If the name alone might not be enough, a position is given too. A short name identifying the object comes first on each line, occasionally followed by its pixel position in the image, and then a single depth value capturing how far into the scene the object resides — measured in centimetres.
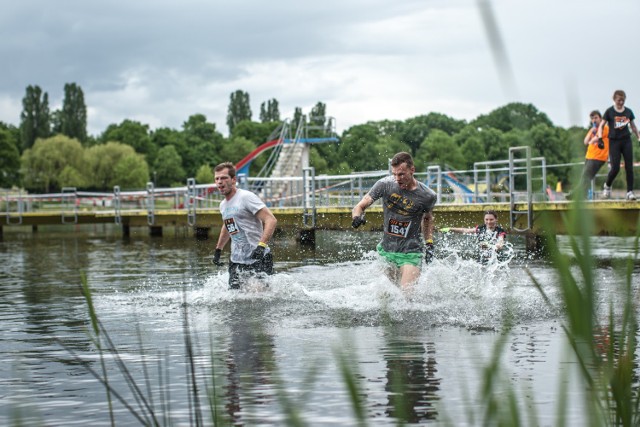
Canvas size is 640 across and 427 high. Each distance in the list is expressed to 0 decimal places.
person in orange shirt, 1675
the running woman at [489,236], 1254
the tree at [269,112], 16225
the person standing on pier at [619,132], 1656
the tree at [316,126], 5013
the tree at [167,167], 11550
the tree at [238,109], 16062
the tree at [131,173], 9938
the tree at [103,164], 10131
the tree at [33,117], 12875
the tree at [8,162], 10444
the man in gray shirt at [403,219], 1017
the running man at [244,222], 1084
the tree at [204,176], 11194
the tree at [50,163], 10050
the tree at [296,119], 5148
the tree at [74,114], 13225
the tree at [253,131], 13825
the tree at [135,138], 12056
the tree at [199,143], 12481
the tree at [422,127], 12825
